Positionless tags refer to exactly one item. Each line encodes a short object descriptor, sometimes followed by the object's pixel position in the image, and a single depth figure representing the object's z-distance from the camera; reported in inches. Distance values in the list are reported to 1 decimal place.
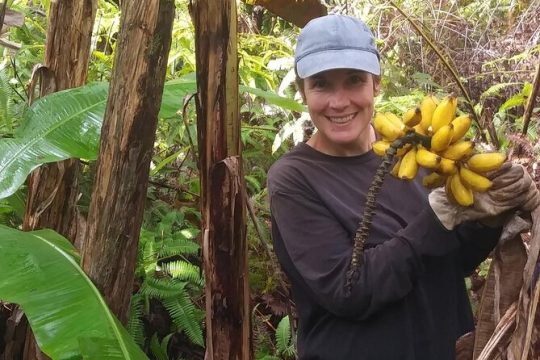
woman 48.9
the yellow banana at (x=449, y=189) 40.9
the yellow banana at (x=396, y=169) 41.4
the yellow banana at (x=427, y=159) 38.6
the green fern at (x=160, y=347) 100.3
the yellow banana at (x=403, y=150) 40.9
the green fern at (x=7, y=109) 98.0
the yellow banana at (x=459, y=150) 39.3
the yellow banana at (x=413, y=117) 41.5
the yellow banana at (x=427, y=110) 42.1
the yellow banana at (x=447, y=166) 39.2
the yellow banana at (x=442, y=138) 38.9
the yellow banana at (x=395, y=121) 42.6
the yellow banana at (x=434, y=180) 41.1
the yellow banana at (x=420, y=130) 41.3
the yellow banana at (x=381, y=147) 41.9
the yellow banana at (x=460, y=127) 40.0
